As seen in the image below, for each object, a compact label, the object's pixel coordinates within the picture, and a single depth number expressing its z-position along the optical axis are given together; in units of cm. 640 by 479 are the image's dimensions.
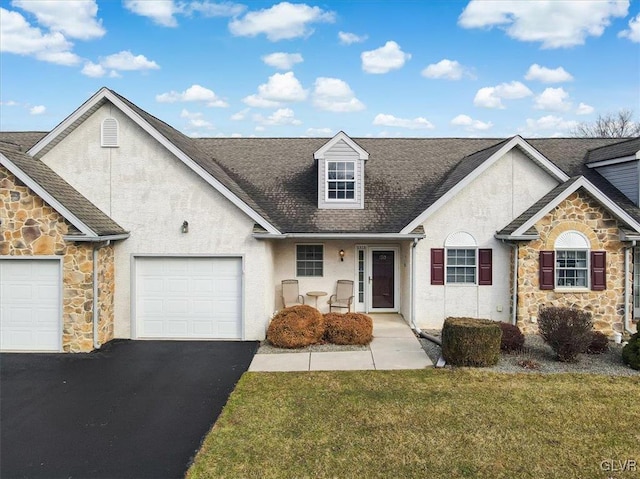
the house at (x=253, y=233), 1194
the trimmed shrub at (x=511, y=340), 1138
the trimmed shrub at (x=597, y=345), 1146
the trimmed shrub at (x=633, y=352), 1024
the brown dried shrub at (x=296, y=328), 1197
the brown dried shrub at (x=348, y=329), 1214
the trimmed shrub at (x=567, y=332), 1052
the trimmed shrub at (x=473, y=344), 1030
